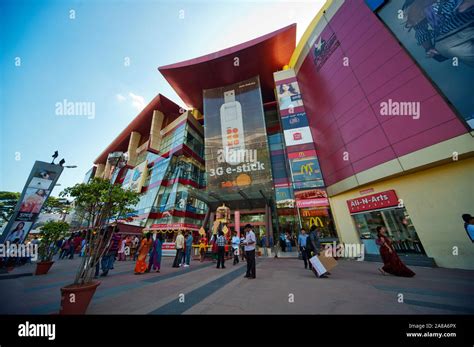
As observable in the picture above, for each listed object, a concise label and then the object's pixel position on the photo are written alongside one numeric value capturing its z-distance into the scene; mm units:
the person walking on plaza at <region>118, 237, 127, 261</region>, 12617
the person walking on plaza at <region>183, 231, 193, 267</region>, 9227
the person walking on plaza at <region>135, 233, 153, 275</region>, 7168
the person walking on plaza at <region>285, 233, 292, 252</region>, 14986
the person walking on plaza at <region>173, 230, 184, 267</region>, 8712
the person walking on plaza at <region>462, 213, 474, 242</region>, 4387
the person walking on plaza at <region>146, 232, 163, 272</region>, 7727
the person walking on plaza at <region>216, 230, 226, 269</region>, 7879
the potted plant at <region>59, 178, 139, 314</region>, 3440
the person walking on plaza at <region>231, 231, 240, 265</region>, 9273
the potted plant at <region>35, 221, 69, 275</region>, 7362
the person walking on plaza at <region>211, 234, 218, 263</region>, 10398
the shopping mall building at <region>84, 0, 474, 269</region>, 7266
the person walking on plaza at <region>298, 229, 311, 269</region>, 9046
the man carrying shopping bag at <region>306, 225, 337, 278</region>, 5590
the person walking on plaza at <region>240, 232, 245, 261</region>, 11673
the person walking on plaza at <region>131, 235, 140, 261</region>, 13902
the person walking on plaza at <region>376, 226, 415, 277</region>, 5773
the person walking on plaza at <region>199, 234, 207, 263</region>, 10965
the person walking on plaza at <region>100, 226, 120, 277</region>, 6945
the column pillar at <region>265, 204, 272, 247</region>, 16647
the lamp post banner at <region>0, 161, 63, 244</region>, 8828
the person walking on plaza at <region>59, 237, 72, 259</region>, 14597
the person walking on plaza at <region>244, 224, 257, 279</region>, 5750
